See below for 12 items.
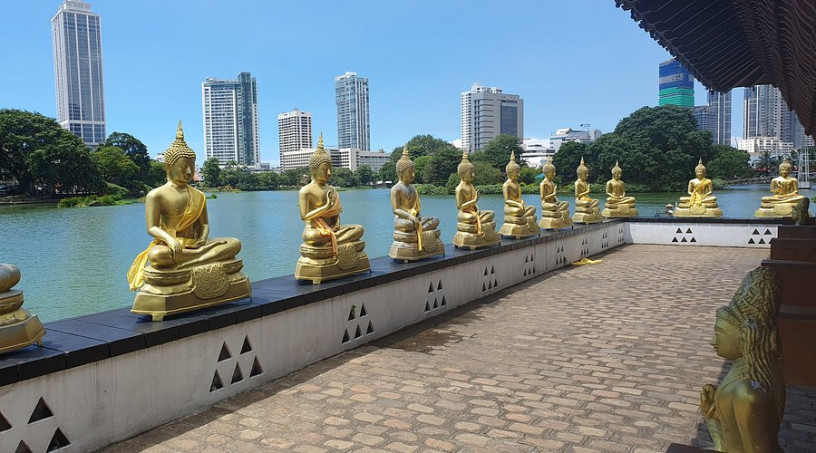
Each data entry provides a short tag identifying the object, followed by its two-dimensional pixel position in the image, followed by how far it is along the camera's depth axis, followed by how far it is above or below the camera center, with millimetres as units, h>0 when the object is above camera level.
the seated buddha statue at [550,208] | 12070 -417
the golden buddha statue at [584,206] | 13828 -444
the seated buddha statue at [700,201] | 14898 -425
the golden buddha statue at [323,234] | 5945 -418
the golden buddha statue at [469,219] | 8734 -448
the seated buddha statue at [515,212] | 10297 -417
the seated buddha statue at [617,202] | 15453 -412
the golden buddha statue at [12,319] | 3473 -710
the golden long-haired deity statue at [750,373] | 2096 -691
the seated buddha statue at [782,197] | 14531 -363
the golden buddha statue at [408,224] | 7383 -413
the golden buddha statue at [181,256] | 4480 -471
